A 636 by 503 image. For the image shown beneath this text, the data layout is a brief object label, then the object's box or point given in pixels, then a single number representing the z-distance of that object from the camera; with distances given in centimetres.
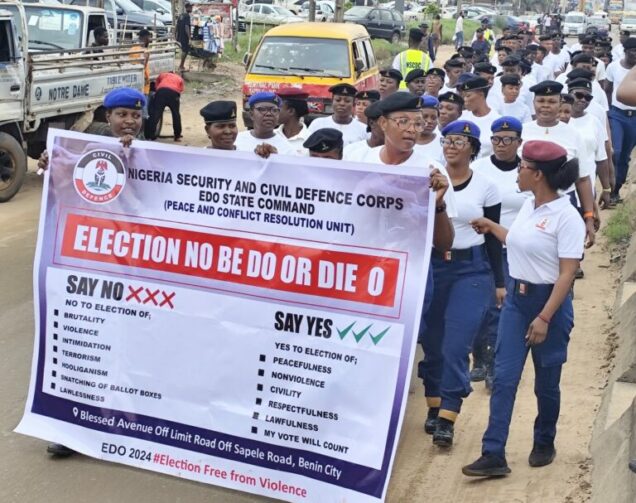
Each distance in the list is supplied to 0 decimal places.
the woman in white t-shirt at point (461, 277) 568
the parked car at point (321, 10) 4234
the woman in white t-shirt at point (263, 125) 671
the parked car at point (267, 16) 4009
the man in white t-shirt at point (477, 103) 852
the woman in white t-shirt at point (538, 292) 498
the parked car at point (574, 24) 6234
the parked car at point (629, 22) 5312
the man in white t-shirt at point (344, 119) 858
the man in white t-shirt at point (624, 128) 1198
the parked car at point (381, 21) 4225
